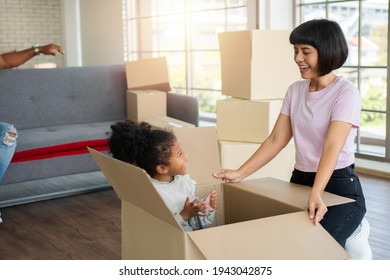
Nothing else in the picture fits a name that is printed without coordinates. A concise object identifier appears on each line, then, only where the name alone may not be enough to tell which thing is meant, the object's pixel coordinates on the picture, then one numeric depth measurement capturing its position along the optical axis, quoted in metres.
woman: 1.68
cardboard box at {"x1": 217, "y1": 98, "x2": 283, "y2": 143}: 3.66
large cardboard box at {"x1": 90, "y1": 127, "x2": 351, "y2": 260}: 1.32
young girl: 1.93
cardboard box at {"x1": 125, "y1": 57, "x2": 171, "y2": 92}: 4.73
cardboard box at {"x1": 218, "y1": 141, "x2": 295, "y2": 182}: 3.67
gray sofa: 4.12
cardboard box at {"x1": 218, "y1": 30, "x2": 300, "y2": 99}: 3.64
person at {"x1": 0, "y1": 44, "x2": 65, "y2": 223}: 3.50
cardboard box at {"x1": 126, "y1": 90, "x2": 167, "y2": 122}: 4.60
